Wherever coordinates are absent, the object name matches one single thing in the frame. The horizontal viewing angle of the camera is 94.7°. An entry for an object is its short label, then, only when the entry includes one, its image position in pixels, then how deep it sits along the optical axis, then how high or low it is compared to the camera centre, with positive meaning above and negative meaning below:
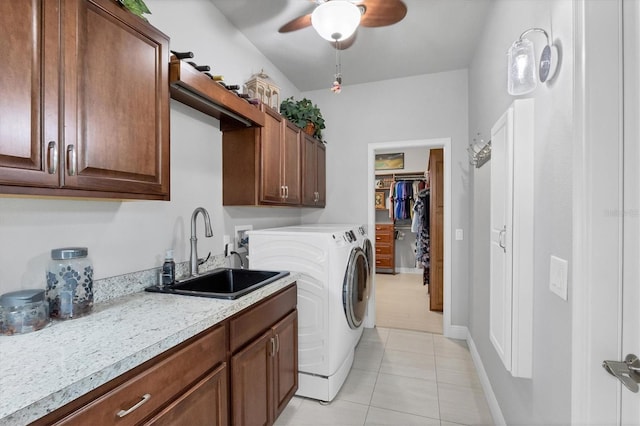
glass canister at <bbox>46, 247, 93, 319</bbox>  1.13 -0.28
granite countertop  0.67 -0.41
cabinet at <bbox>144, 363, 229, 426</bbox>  1.00 -0.72
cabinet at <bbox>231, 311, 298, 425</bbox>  1.38 -0.88
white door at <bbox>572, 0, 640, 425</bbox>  0.84 +0.04
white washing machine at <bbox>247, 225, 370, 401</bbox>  2.07 -0.58
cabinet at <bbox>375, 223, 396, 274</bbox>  6.01 -0.74
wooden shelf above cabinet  1.45 +0.67
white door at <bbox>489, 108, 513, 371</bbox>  1.38 -0.13
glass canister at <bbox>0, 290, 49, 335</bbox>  0.97 -0.34
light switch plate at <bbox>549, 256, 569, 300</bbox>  1.01 -0.23
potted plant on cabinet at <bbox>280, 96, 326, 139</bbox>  2.86 +1.00
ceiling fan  1.57 +1.10
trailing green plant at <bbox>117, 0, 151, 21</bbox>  1.18 +0.85
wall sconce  1.16 +0.58
